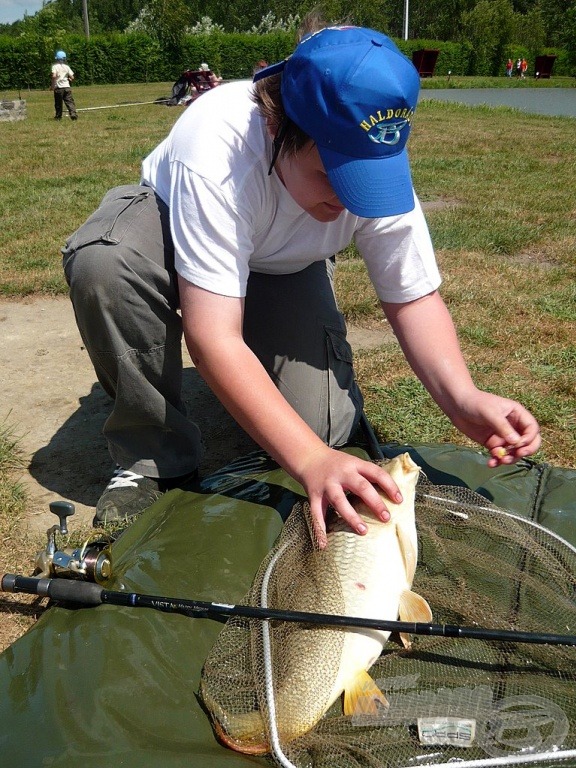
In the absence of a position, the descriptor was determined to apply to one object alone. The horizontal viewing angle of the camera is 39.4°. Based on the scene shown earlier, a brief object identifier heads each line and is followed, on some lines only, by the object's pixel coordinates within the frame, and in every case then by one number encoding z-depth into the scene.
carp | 1.61
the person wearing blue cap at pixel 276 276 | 1.87
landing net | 1.57
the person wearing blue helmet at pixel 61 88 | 18.86
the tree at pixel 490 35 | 54.81
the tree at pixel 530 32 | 58.84
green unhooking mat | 1.57
